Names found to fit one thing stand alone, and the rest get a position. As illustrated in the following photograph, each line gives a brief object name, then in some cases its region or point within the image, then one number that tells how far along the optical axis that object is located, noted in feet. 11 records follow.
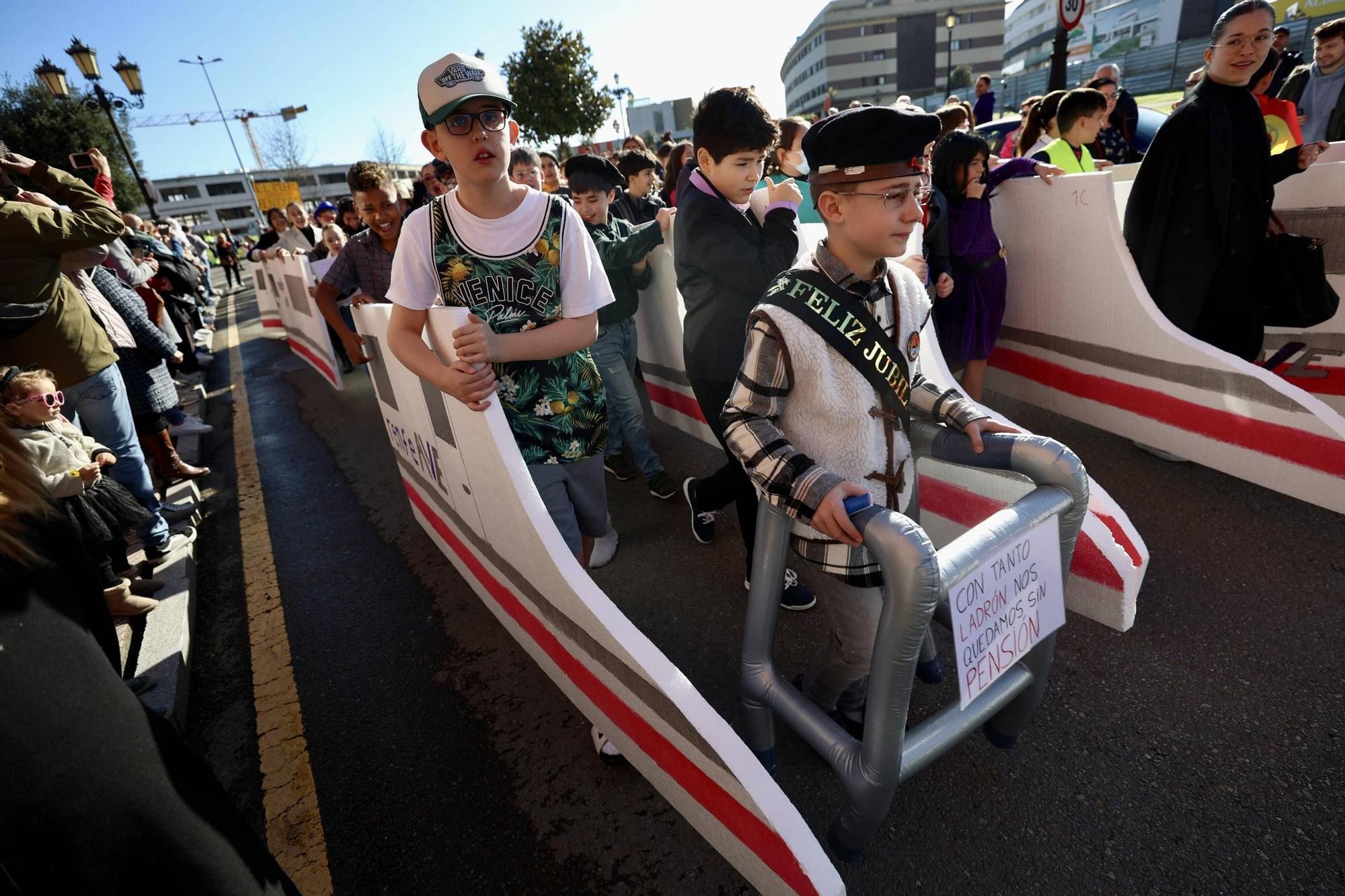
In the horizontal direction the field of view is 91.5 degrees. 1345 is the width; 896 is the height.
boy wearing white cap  6.42
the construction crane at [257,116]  121.39
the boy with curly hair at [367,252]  13.96
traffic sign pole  27.73
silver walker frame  4.22
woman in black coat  10.35
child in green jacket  12.42
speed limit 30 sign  27.66
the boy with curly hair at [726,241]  7.82
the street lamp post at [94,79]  34.81
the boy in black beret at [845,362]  4.84
